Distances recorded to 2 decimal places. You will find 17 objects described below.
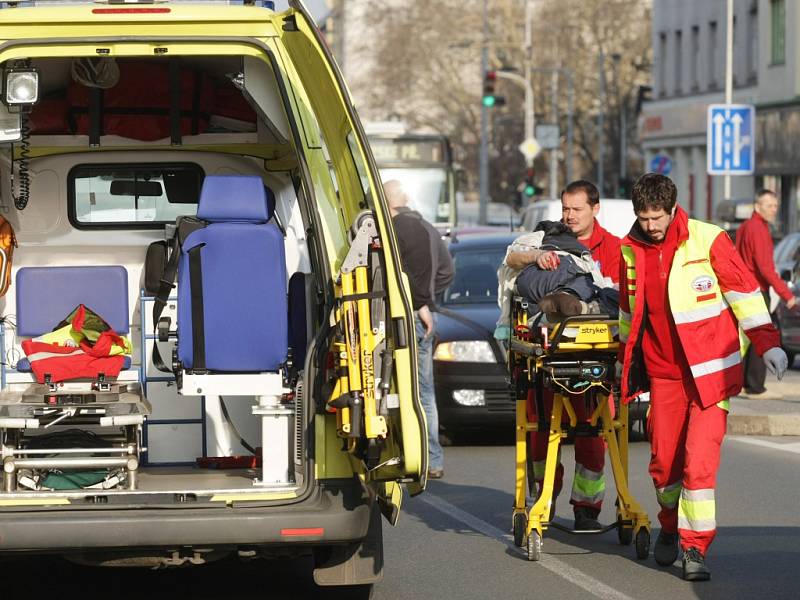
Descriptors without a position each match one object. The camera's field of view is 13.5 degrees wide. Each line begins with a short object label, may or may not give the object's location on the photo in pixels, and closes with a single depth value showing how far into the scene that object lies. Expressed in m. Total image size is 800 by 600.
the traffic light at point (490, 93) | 91.63
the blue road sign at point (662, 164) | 75.33
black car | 24.91
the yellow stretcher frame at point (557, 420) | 15.79
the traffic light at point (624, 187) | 106.19
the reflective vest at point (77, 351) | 14.63
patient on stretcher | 15.83
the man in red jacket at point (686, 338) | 15.30
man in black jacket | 22.16
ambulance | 12.73
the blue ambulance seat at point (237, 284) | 13.51
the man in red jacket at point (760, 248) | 29.04
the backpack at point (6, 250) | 15.70
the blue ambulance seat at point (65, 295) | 15.71
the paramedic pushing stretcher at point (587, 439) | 17.15
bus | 59.30
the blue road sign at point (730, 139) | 44.57
